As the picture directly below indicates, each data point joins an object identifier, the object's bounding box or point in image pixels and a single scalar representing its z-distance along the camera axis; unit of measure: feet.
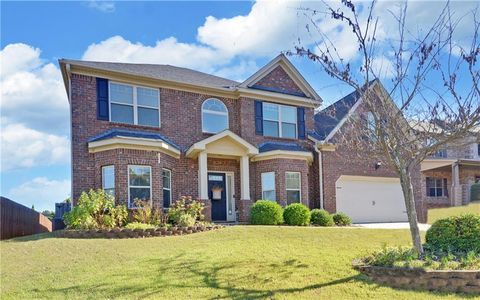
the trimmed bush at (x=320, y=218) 57.98
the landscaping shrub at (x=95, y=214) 45.60
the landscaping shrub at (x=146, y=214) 48.29
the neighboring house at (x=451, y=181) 103.24
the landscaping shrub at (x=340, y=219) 61.31
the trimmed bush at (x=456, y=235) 33.53
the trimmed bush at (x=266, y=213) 53.83
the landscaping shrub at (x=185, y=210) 49.70
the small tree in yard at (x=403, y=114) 31.32
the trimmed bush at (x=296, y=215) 55.26
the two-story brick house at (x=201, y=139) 52.37
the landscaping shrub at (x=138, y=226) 44.47
